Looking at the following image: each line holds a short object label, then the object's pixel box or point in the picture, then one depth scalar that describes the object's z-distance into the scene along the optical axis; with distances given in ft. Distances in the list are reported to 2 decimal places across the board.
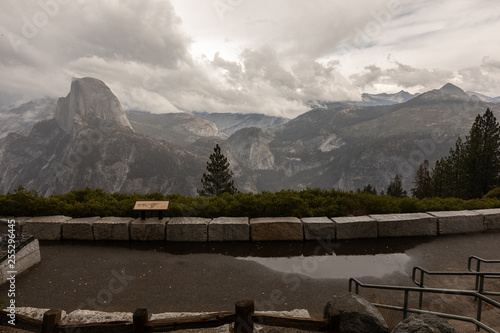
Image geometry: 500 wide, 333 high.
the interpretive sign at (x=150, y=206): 28.22
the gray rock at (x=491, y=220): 31.35
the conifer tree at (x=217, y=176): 141.59
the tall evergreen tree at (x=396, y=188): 250.33
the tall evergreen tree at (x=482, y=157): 100.37
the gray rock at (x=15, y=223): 27.90
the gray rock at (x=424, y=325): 11.43
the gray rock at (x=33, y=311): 15.78
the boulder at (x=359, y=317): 13.41
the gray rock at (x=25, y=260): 20.67
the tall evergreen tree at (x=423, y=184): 196.85
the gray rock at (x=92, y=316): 15.30
